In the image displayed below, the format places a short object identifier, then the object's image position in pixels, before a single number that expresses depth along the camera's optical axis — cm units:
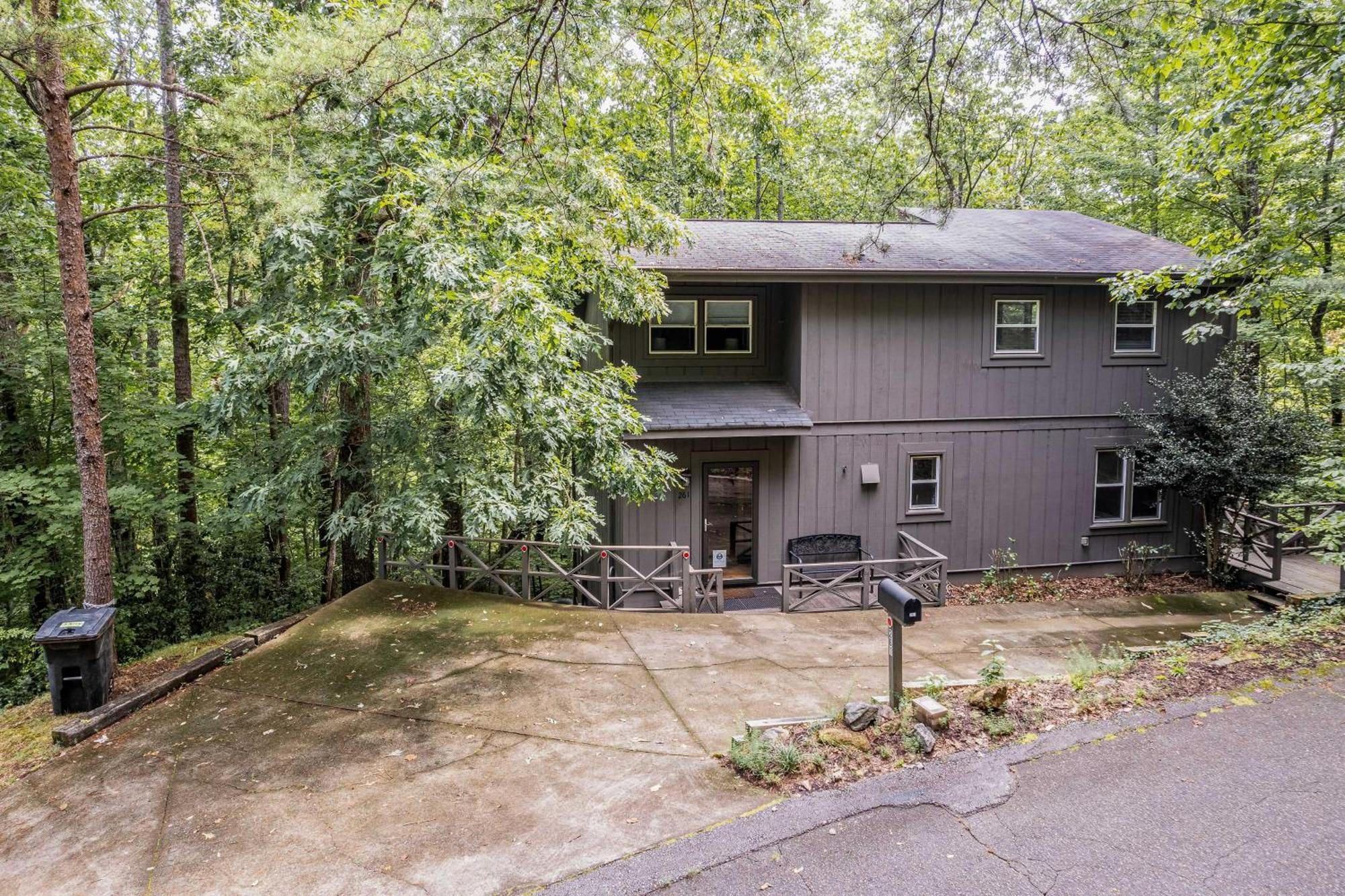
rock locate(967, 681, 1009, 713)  443
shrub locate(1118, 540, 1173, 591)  1095
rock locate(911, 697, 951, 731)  425
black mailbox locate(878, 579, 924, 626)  415
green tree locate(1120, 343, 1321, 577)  980
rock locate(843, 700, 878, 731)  436
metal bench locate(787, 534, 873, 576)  1039
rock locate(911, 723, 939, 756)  409
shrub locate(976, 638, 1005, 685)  468
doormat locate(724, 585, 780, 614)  973
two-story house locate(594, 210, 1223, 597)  1023
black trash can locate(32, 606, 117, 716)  538
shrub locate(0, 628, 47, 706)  795
